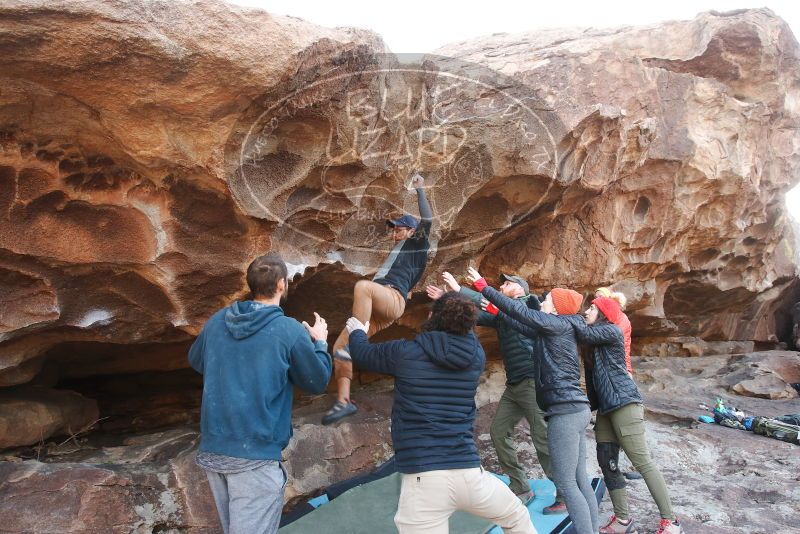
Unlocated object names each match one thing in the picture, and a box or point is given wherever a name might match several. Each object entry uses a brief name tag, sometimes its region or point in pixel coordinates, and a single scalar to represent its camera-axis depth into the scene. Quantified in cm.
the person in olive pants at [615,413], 334
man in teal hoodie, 234
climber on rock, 340
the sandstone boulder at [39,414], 440
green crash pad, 336
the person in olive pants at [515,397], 376
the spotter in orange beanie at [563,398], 303
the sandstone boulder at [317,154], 324
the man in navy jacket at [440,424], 242
